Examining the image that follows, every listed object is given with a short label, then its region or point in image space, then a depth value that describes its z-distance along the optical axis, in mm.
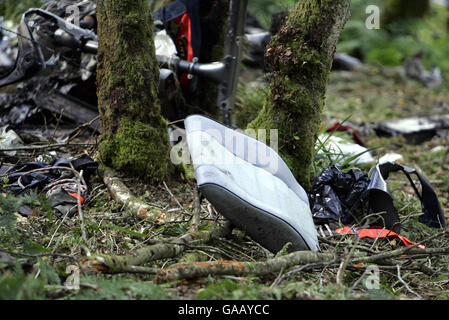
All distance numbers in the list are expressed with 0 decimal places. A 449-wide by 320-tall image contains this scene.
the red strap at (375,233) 5095
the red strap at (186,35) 8500
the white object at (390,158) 7769
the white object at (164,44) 8219
